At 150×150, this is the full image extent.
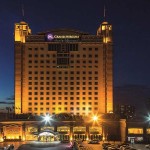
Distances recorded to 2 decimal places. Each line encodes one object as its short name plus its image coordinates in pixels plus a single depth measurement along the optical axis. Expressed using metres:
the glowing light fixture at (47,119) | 149.70
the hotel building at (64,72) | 176.00
